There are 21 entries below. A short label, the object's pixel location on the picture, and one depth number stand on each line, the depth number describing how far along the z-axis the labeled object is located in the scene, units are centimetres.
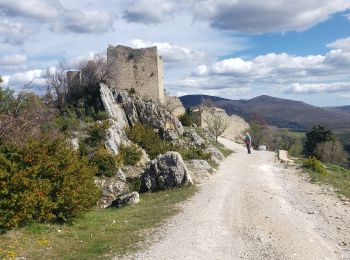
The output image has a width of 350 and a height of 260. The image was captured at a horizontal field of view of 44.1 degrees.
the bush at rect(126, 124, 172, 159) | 2689
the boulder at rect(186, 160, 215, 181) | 1950
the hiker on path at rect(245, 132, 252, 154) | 3244
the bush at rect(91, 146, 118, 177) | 1972
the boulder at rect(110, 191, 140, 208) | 1502
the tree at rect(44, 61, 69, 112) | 3278
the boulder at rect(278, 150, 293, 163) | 2641
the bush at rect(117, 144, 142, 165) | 2260
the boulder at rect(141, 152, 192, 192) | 1777
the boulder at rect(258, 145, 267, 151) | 3893
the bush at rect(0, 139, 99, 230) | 1029
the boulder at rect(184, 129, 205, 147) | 3122
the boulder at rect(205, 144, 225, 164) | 2643
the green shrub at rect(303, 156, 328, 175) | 2171
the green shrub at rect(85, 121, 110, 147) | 2278
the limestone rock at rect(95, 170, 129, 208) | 1760
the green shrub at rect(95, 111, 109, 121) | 2903
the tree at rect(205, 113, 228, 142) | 4272
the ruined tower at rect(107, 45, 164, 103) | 3484
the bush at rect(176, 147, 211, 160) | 2400
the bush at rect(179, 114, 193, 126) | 4348
